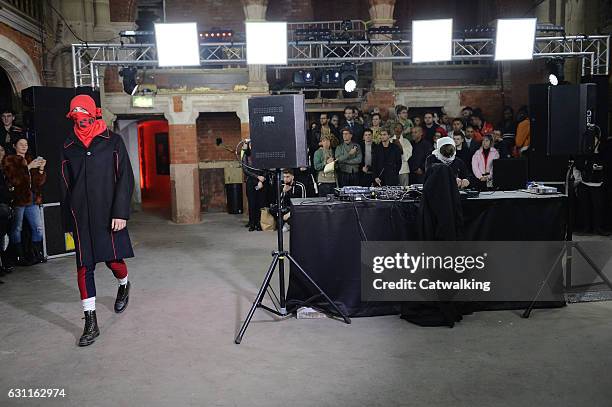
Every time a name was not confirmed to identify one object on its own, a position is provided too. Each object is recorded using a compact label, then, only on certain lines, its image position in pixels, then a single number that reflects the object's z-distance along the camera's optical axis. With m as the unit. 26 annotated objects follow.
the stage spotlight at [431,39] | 8.82
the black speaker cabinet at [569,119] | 5.55
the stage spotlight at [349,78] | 9.83
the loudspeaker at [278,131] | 4.41
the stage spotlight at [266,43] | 8.71
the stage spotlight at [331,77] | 9.91
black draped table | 4.79
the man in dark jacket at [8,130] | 7.46
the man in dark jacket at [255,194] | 9.57
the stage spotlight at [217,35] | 10.16
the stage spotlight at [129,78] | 9.59
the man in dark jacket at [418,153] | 8.89
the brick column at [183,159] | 11.16
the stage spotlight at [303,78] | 10.17
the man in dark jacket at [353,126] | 9.50
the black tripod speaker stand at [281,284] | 4.41
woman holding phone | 6.88
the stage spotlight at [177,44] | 8.72
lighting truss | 8.80
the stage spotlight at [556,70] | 9.27
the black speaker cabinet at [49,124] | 7.41
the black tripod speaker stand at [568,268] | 4.66
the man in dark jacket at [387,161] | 8.67
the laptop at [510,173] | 6.89
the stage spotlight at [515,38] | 8.77
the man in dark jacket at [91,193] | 4.19
